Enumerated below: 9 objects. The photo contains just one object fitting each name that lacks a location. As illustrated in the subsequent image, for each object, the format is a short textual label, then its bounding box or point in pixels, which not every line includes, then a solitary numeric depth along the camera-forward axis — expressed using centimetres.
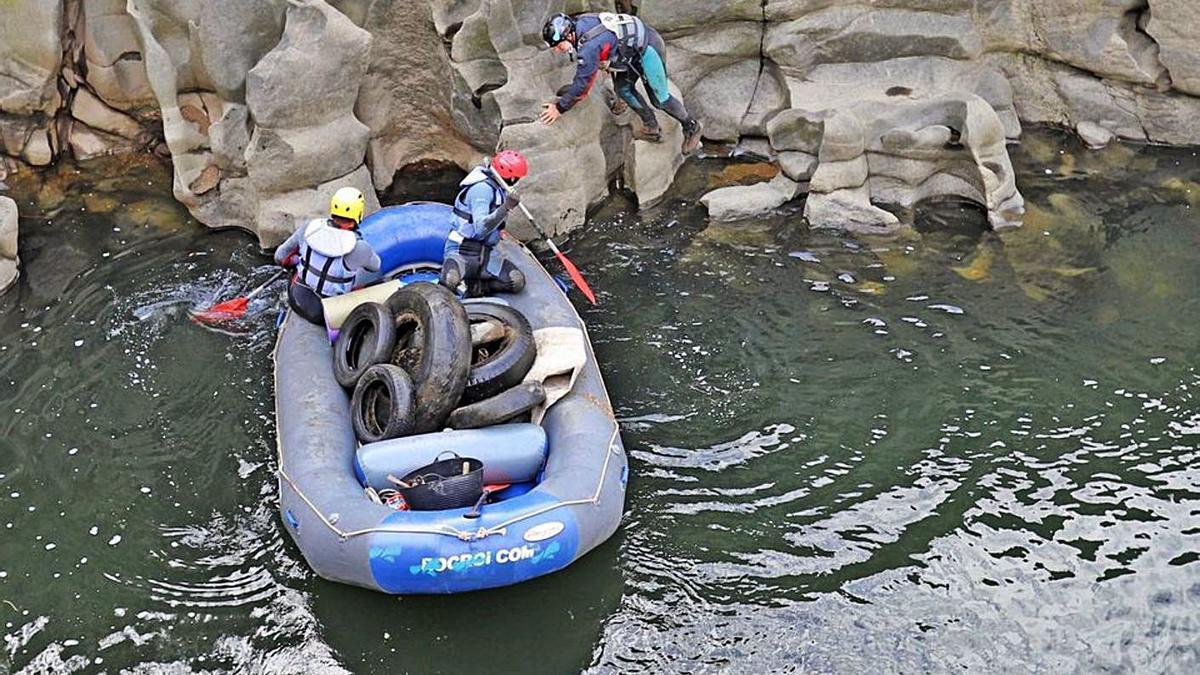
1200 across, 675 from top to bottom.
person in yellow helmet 938
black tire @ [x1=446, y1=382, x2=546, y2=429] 831
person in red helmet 966
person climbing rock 1112
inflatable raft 742
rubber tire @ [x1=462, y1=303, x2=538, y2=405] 854
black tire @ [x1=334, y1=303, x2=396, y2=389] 877
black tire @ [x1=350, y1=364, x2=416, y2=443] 824
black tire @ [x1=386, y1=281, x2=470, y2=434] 831
